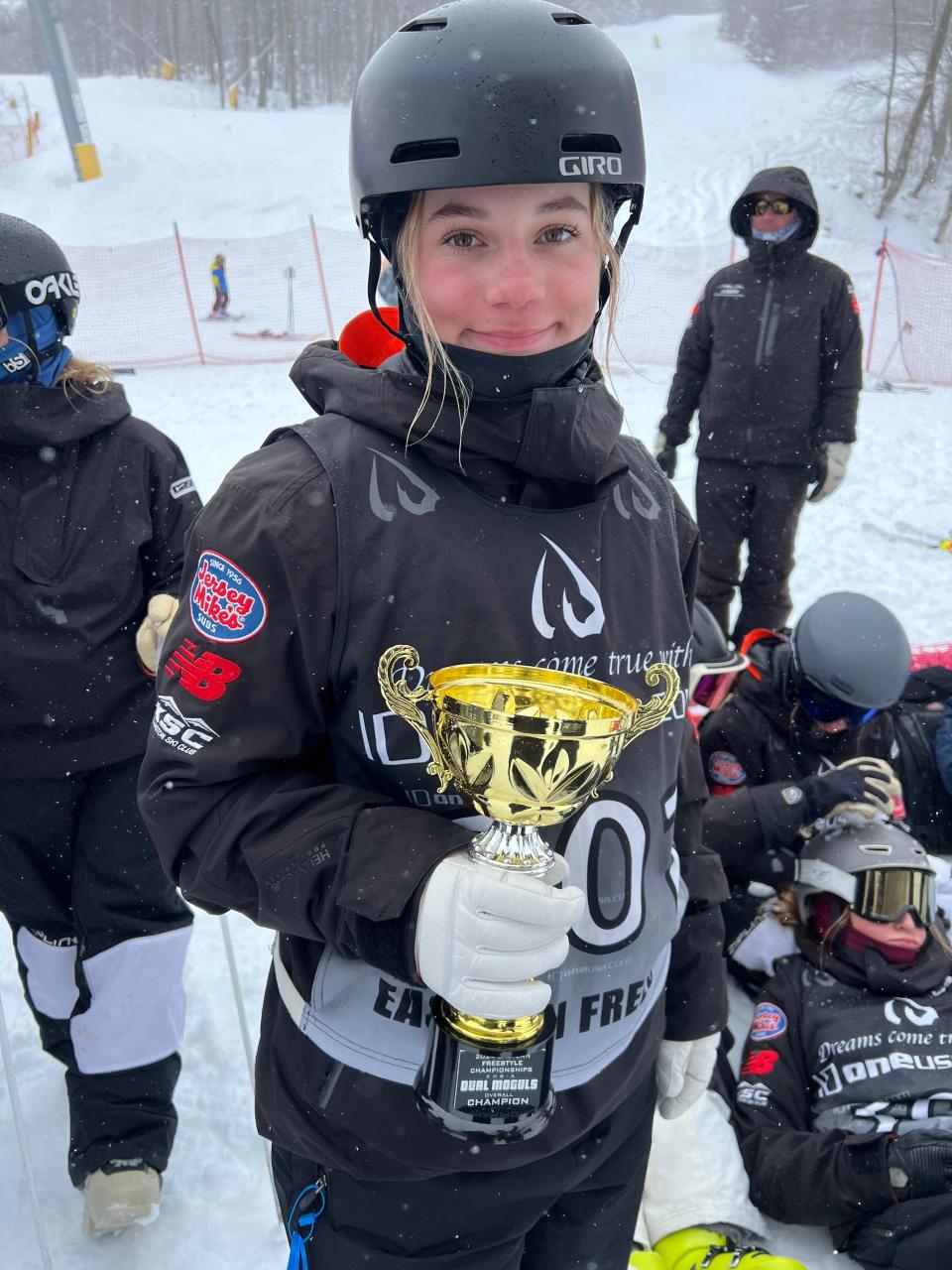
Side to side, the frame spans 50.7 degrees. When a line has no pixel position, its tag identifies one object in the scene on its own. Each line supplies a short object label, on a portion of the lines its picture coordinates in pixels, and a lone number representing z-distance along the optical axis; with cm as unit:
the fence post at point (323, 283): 1533
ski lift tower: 1878
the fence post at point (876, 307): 1337
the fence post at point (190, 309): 1380
